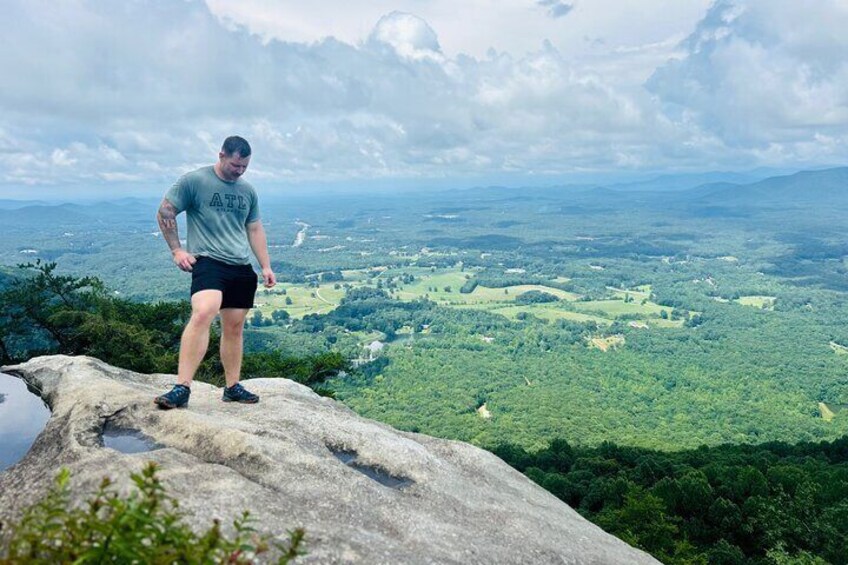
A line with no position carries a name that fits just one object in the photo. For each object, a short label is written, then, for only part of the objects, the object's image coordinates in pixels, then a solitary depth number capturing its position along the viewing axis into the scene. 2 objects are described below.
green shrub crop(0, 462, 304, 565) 2.14
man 7.12
